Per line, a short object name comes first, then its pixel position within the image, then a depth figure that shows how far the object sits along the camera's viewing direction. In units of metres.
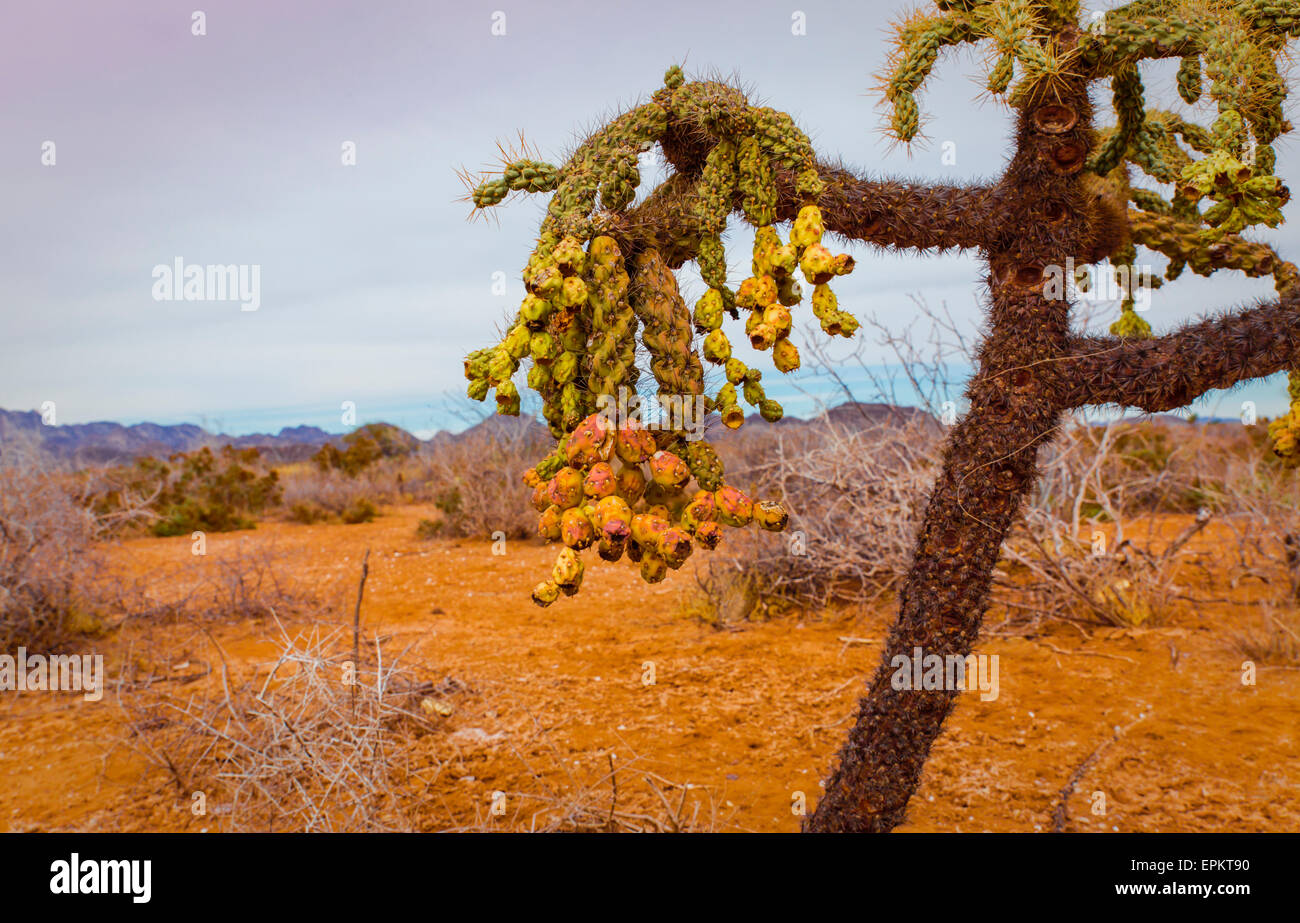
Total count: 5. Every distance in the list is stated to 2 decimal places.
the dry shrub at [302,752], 3.19
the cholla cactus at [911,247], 1.44
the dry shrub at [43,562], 5.54
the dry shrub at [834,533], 6.36
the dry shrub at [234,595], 6.72
